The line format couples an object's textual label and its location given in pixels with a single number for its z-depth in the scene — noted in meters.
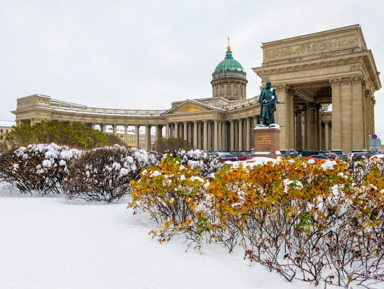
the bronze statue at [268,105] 20.20
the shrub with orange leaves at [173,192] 6.87
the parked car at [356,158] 23.62
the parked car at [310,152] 34.88
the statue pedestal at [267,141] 19.69
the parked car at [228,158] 36.44
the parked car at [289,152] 33.06
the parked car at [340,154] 29.35
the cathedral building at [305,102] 30.66
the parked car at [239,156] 37.71
